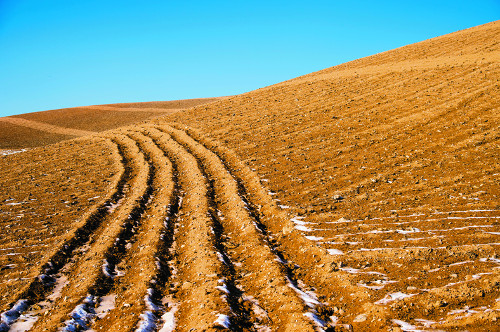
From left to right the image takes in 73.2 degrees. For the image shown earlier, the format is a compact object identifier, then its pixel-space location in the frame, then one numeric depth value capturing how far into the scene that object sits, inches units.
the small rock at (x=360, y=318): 244.8
